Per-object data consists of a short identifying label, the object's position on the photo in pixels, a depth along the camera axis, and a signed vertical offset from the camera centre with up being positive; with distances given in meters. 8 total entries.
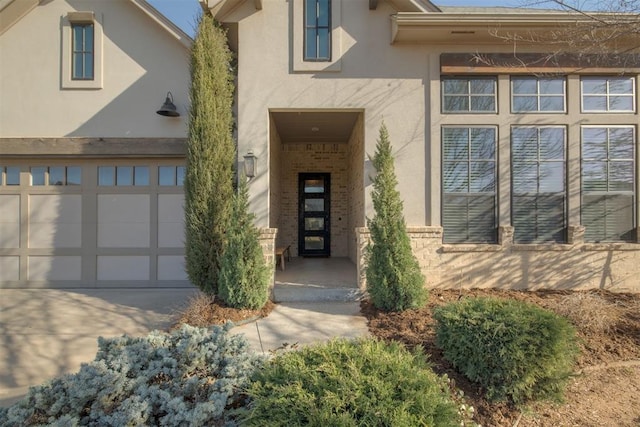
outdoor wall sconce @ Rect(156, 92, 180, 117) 6.26 +2.09
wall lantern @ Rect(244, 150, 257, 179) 5.44 +0.87
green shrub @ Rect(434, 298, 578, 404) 2.76 -1.21
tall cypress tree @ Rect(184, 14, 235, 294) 5.28 +0.70
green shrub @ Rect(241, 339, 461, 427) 1.85 -1.11
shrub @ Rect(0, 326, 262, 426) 2.12 -1.23
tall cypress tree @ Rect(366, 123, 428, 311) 4.65 -0.57
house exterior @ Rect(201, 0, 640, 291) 5.62 +1.57
